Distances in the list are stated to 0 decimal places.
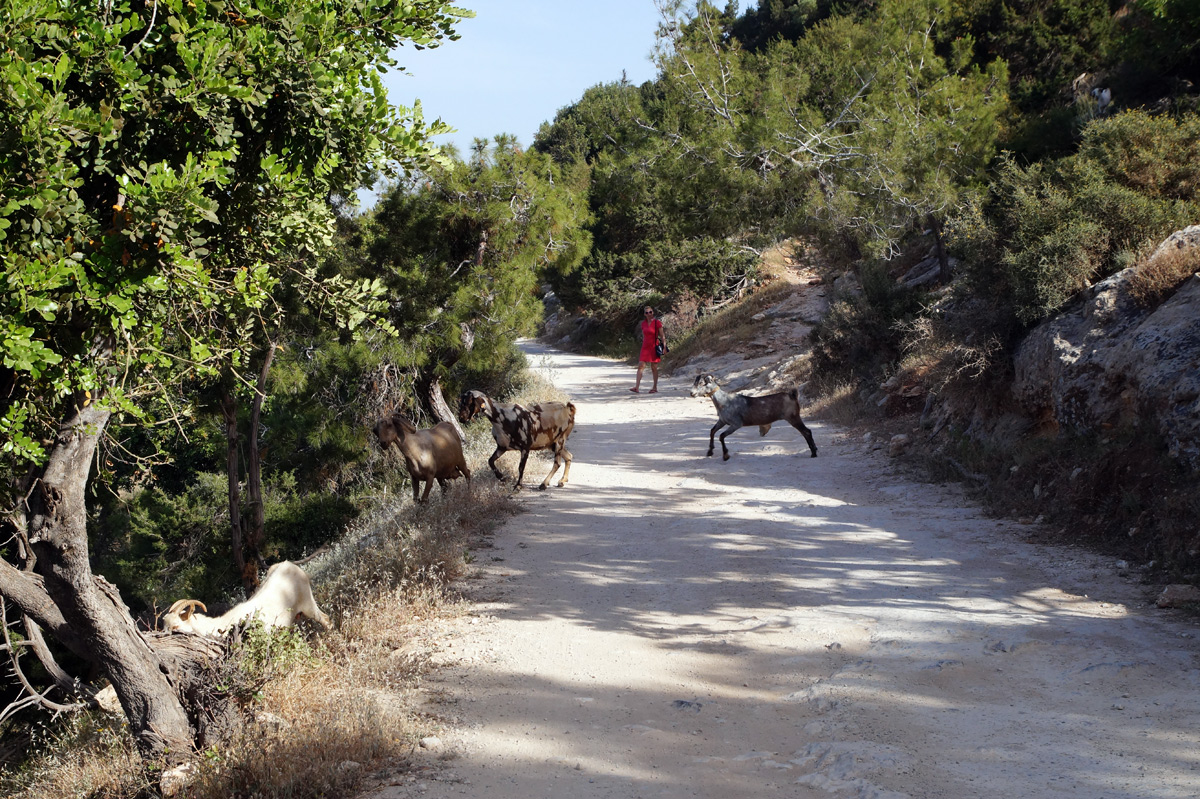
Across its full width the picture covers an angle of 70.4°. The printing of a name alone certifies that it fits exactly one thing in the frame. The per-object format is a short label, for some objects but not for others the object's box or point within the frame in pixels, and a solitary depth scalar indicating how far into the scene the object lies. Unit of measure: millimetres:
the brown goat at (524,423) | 11008
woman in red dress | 20750
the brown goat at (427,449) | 10297
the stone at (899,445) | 12013
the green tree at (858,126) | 17688
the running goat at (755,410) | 13047
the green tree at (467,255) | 14039
